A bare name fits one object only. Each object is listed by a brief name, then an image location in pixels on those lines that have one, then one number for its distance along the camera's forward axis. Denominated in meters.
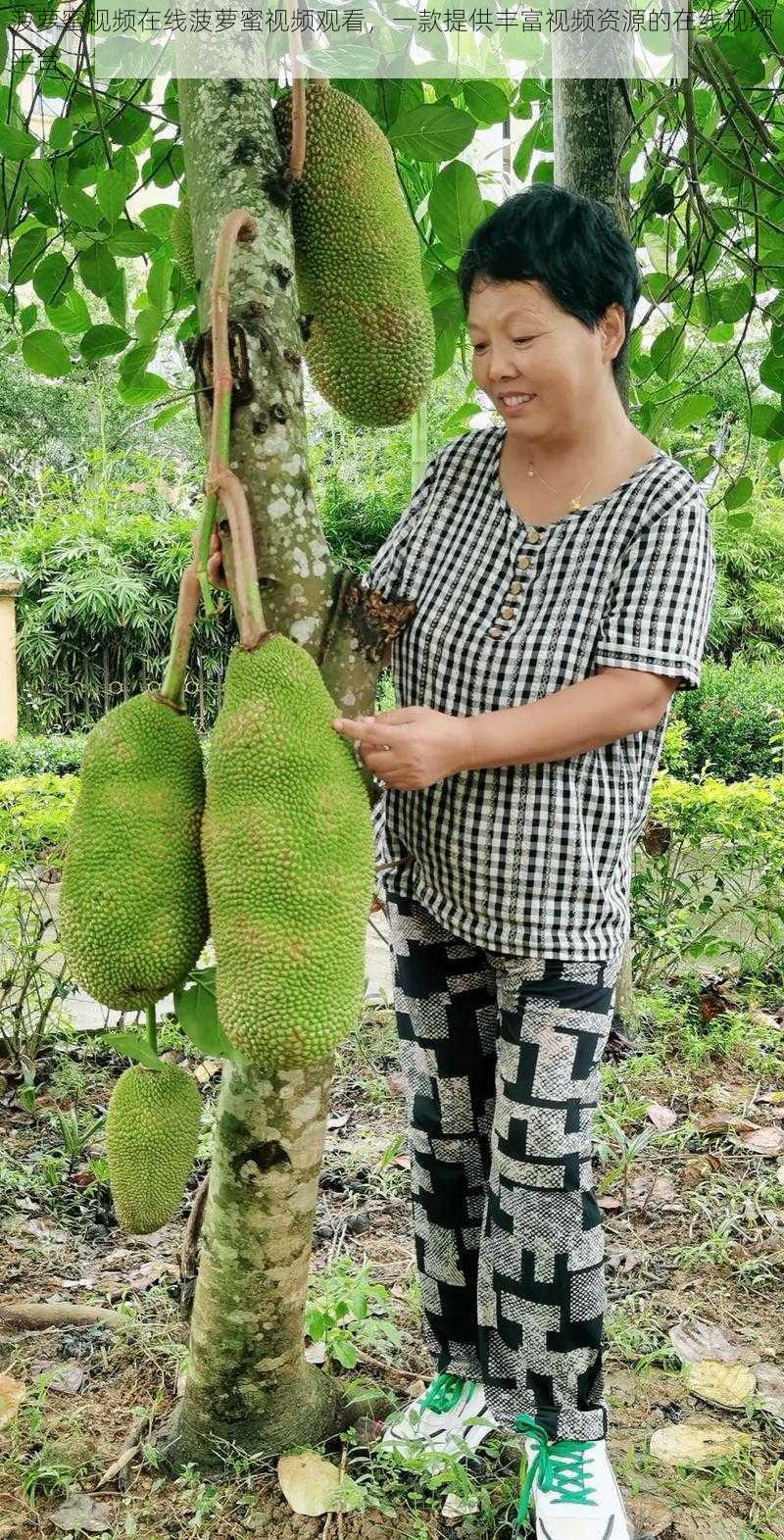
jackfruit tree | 1.08
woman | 1.27
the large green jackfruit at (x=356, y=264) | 1.22
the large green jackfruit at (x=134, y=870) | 0.94
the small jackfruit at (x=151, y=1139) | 1.08
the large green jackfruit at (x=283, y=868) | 0.89
